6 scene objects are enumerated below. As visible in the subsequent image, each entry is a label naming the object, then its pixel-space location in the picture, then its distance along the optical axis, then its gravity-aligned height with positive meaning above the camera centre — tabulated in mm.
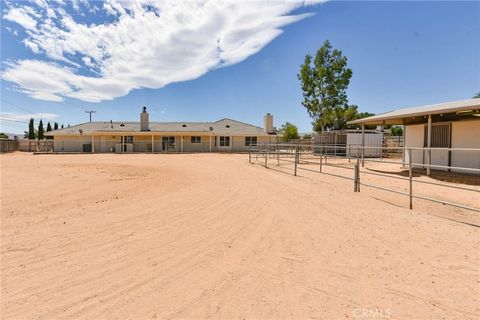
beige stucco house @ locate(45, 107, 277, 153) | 33125 +1024
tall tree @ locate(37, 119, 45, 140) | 48506 +3105
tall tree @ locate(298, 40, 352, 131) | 35625 +8187
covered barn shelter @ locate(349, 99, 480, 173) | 12148 +669
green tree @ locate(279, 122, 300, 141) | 46094 +2344
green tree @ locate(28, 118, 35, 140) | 46709 +2970
